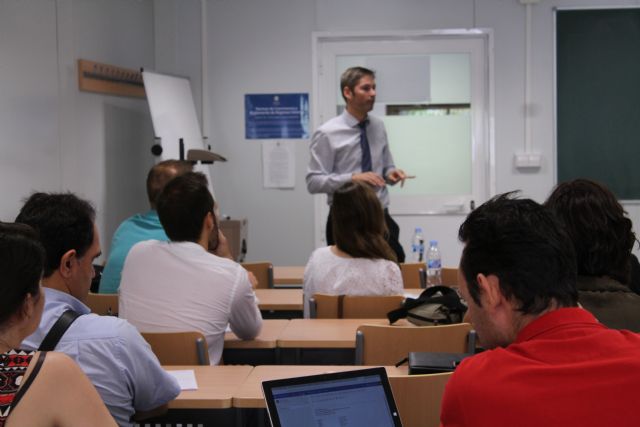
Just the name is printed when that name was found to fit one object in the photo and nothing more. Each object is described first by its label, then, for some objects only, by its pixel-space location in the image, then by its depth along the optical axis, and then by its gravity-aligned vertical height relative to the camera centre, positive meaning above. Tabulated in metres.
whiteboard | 6.73 +0.49
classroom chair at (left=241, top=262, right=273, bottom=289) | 5.08 -0.61
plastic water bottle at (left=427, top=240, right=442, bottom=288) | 5.08 -0.61
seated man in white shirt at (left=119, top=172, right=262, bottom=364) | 3.33 -0.44
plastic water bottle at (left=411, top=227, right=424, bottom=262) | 6.55 -0.63
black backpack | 3.53 -0.59
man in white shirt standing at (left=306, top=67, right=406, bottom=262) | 5.88 +0.18
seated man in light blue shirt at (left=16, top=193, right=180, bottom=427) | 2.34 -0.43
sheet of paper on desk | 2.70 -0.67
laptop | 2.11 -0.58
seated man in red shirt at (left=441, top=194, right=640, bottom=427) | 1.42 -0.31
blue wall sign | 7.75 +0.50
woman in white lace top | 4.04 -0.41
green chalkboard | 7.51 +0.61
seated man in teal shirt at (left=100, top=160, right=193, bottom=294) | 4.31 -0.30
